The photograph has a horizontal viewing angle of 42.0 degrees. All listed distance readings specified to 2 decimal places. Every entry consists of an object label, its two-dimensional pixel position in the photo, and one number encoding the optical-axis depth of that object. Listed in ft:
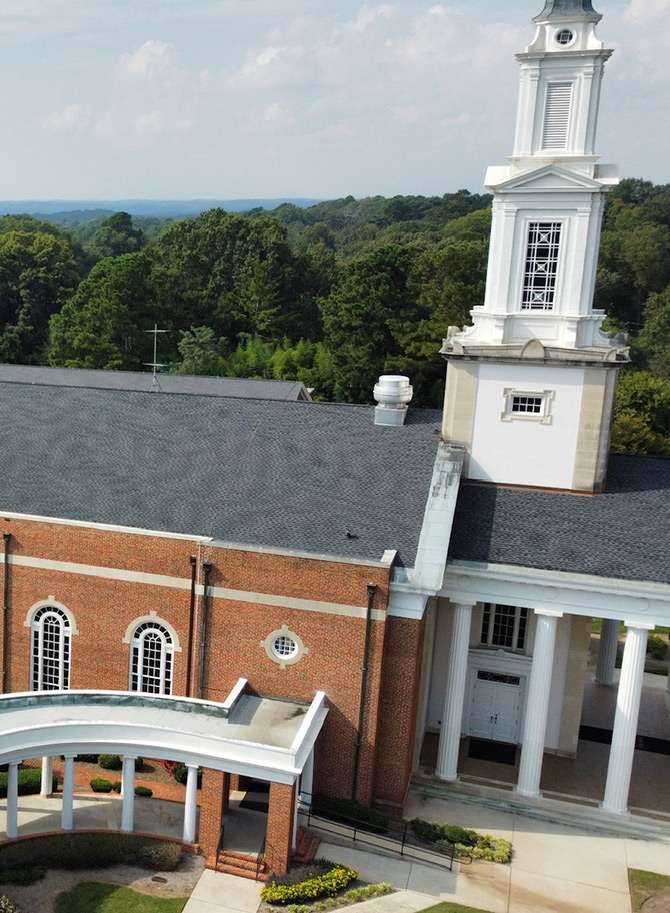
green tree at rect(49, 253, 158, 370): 281.95
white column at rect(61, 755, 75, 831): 78.02
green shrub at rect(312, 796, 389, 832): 82.33
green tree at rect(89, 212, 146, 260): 567.18
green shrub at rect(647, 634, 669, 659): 135.13
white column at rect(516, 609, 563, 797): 87.36
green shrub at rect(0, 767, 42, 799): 85.30
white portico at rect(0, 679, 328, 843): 75.10
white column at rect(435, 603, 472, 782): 89.76
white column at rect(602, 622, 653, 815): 85.66
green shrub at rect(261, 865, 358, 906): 72.69
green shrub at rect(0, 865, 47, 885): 72.84
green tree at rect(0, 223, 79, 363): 345.10
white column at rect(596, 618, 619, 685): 116.47
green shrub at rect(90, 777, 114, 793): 86.17
